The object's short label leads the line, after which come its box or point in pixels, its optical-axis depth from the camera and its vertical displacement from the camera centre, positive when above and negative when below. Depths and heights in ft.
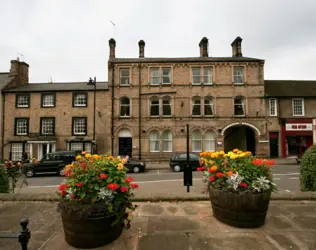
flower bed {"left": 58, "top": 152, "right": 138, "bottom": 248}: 8.88 -3.11
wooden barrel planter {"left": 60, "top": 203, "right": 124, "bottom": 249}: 8.83 -4.27
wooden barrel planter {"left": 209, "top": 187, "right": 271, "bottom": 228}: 10.60 -3.97
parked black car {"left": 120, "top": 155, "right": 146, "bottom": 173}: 52.95 -7.78
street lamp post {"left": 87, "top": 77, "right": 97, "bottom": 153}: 67.92 +13.95
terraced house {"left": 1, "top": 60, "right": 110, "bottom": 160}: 67.56 +8.22
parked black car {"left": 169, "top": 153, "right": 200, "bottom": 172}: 52.49 -6.59
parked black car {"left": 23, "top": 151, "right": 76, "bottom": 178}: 49.44 -6.54
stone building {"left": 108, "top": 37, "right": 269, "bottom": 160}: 67.92 +12.61
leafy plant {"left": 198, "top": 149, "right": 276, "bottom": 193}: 10.90 -2.11
